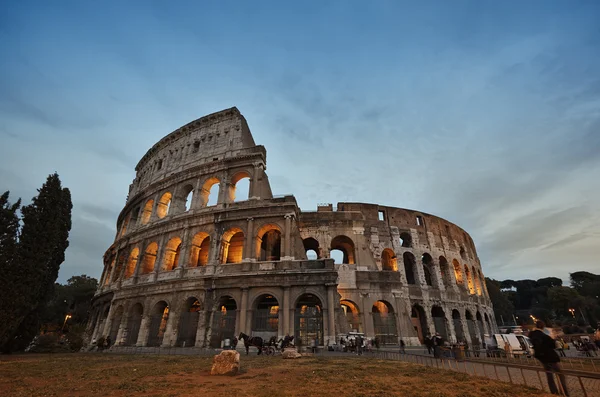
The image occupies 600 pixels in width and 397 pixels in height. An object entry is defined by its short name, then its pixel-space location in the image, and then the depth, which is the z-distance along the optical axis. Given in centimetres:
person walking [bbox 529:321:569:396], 567
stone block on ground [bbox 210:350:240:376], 895
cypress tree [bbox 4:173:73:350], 1605
